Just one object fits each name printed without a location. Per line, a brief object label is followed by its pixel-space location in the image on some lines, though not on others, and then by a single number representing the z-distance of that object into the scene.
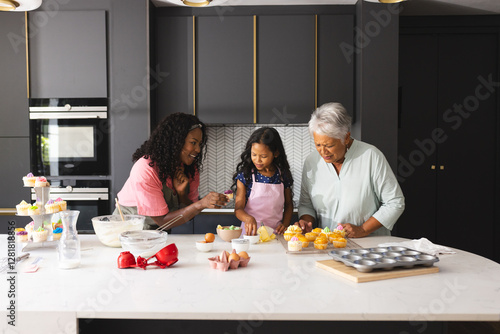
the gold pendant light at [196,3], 1.94
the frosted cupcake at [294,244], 1.67
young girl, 2.35
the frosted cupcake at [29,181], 1.84
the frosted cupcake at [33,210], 1.69
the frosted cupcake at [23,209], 1.71
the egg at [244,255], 1.50
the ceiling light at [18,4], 1.80
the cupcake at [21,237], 1.73
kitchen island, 1.07
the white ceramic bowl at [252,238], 1.85
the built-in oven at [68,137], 3.39
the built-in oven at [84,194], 3.41
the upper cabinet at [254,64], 3.54
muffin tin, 1.35
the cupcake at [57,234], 1.73
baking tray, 1.68
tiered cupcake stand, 1.73
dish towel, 1.69
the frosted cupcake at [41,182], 1.74
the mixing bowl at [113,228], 1.76
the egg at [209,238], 1.74
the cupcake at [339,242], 1.73
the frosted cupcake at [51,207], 1.73
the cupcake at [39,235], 1.70
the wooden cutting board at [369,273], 1.30
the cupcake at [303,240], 1.70
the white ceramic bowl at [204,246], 1.71
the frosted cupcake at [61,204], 1.76
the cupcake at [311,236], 1.76
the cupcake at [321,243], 1.68
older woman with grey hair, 2.07
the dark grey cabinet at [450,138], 4.05
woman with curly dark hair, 2.03
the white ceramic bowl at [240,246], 1.63
